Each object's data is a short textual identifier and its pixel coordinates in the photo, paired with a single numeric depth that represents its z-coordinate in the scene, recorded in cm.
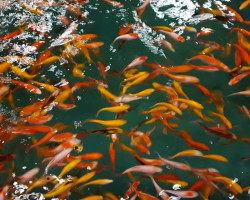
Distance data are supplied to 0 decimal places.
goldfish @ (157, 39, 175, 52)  453
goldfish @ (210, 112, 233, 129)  422
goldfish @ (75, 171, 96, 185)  403
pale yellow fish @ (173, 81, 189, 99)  430
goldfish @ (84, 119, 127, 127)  421
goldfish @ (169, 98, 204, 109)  422
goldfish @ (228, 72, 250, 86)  435
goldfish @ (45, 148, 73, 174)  404
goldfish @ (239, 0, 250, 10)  474
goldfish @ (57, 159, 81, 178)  403
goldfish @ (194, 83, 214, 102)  432
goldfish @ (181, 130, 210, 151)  414
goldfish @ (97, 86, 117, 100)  431
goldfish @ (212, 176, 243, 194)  402
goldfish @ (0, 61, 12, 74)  438
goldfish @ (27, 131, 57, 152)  413
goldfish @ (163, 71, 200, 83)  434
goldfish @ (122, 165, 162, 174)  406
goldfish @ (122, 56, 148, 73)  443
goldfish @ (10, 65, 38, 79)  437
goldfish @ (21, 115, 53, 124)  418
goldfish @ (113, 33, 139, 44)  458
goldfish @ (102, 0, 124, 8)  479
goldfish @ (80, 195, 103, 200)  398
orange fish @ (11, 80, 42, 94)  431
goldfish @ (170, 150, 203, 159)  413
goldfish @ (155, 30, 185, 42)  457
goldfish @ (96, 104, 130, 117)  424
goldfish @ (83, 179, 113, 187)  404
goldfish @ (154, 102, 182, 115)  422
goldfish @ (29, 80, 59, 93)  432
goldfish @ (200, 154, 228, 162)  413
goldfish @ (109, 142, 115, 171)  412
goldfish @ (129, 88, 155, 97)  431
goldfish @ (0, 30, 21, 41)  455
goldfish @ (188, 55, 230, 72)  438
